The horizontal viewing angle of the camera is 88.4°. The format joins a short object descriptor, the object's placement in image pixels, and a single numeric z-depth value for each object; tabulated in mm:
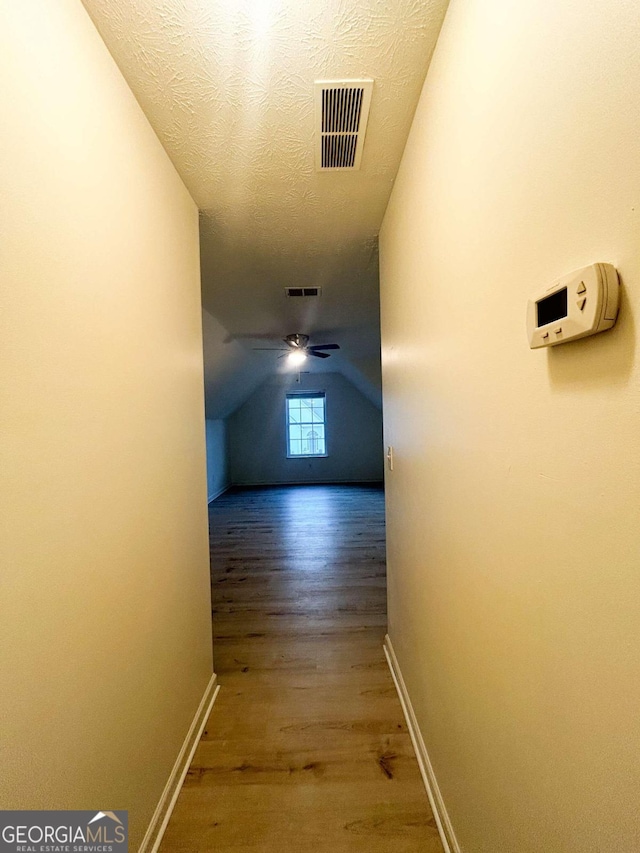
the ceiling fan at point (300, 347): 4238
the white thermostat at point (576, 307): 399
